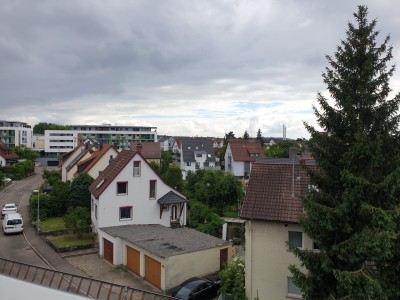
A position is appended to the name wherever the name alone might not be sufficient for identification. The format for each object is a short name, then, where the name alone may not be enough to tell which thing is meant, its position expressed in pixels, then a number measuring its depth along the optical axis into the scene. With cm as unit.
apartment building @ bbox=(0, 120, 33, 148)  12475
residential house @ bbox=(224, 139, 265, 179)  7514
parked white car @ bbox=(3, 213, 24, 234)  3125
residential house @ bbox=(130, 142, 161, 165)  7332
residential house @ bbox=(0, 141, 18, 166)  8119
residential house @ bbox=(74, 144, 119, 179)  4019
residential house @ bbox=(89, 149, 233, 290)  2188
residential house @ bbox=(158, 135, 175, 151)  13909
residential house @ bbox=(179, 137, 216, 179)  8400
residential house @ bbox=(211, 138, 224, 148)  14258
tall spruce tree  1147
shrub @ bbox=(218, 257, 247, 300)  1883
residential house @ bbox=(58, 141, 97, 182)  4992
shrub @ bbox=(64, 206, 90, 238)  2966
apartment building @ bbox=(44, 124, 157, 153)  13012
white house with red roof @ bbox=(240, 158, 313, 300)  1759
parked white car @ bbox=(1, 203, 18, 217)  3768
